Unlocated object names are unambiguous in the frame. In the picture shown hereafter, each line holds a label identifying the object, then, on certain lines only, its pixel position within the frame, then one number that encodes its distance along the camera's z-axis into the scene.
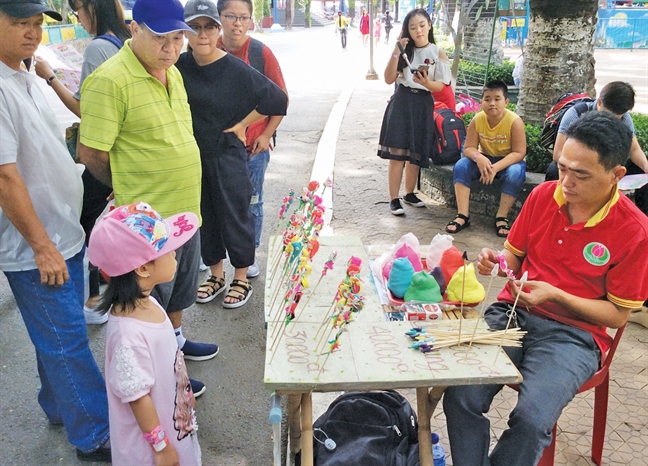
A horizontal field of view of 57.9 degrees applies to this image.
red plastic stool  2.30
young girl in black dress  5.12
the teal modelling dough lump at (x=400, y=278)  2.41
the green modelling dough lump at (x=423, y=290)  2.36
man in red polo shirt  2.12
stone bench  5.14
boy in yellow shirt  4.86
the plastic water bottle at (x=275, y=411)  1.87
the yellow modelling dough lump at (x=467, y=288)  2.37
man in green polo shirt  2.49
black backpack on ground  2.29
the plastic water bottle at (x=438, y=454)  2.36
